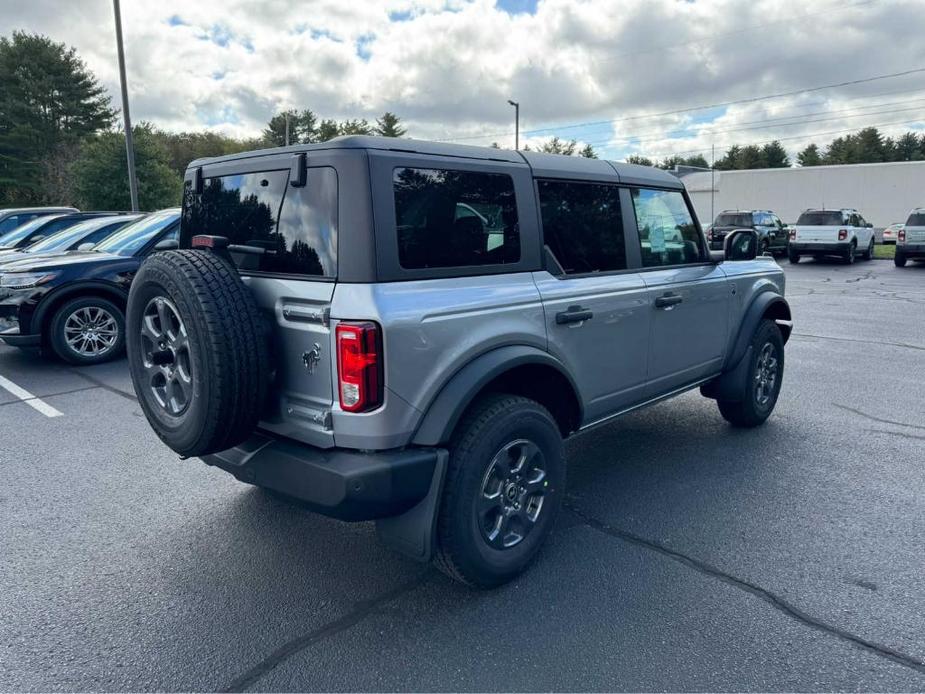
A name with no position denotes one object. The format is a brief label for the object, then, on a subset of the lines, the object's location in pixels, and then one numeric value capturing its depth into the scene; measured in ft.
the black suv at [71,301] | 23.43
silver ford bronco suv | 8.59
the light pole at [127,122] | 56.95
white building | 104.99
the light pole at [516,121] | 124.47
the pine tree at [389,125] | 208.85
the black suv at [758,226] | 75.66
